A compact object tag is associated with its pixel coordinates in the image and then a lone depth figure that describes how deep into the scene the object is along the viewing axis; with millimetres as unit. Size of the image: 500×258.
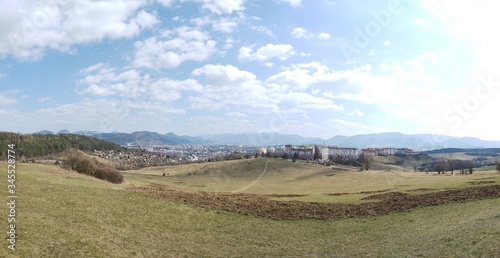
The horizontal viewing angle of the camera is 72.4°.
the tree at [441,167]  143150
